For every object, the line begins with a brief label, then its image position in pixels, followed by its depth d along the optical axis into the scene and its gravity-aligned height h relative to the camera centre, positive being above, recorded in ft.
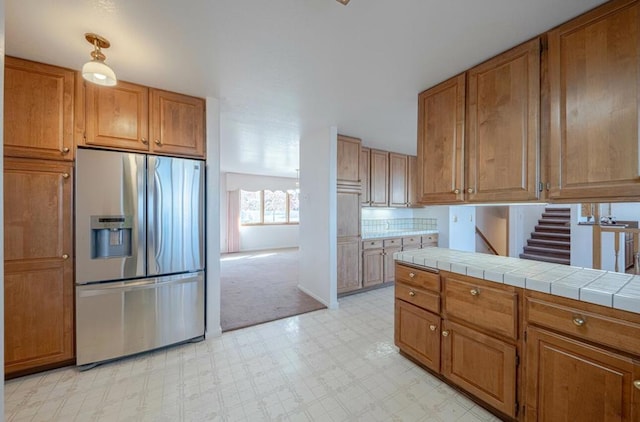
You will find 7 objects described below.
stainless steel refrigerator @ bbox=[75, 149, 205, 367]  6.59 -1.17
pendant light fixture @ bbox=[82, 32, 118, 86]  5.11 +2.88
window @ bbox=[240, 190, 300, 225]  25.22 +0.34
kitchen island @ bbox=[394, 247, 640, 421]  3.77 -2.26
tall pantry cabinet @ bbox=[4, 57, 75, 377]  6.08 -0.15
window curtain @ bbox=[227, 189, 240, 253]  23.75 -0.91
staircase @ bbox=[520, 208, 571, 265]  15.64 -1.95
